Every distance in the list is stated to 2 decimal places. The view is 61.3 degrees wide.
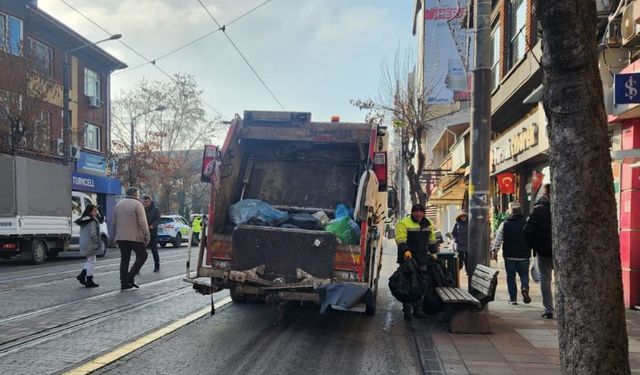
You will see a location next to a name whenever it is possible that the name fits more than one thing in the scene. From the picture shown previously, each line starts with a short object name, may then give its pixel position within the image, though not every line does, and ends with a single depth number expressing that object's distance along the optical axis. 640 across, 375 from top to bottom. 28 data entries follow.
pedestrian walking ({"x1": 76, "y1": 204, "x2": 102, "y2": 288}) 9.75
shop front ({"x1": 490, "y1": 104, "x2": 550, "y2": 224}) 12.48
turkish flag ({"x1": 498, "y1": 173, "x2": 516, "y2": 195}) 16.42
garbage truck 6.44
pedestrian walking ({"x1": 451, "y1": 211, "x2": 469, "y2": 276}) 12.52
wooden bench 6.51
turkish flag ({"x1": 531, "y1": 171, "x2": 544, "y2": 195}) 12.82
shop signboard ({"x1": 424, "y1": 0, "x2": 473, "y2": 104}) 28.38
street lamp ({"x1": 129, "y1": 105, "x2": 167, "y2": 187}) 30.40
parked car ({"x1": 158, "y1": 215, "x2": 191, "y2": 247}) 25.11
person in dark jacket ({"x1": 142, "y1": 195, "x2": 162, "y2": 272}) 12.47
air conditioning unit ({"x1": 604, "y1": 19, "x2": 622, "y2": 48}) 7.99
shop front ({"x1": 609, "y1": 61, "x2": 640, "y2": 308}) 7.81
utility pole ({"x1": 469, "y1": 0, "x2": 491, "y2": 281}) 7.64
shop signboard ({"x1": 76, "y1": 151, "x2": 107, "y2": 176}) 29.05
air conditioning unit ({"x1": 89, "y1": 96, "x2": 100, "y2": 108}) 30.30
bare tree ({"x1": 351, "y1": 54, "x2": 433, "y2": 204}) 19.98
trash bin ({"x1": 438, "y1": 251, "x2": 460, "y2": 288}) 8.45
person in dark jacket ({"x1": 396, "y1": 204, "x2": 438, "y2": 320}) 7.51
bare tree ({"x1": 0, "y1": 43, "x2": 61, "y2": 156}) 19.05
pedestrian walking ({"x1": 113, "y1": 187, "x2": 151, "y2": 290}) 9.41
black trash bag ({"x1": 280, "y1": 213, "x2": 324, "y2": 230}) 6.99
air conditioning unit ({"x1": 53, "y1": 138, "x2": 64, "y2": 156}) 22.48
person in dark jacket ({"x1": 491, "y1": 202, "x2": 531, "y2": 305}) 8.58
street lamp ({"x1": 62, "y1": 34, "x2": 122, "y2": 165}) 21.41
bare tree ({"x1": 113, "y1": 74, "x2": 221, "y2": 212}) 36.09
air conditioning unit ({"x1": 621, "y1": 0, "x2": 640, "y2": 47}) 7.33
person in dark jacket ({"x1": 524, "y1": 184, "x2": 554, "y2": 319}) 7.59
